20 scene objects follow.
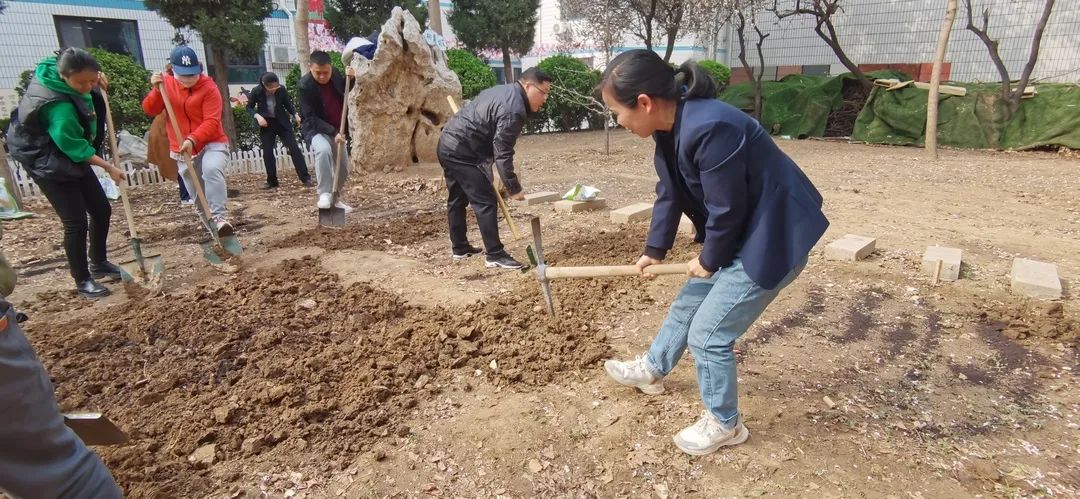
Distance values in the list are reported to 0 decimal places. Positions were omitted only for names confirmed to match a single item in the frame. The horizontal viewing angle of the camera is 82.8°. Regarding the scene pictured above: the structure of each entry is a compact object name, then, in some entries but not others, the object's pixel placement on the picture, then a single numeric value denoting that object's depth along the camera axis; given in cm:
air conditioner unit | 1652
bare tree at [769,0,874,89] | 1127
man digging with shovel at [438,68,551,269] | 415
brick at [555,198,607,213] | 610
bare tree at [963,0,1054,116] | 952
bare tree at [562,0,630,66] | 1470
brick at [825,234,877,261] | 427
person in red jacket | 457
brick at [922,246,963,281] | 393
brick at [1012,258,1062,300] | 360
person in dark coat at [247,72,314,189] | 765
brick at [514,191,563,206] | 651
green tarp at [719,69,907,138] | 1189
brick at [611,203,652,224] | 557
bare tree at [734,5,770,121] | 1279
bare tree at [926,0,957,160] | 852
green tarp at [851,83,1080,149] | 926
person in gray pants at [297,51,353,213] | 581
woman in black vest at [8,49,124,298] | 369
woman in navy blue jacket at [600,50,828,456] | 190
